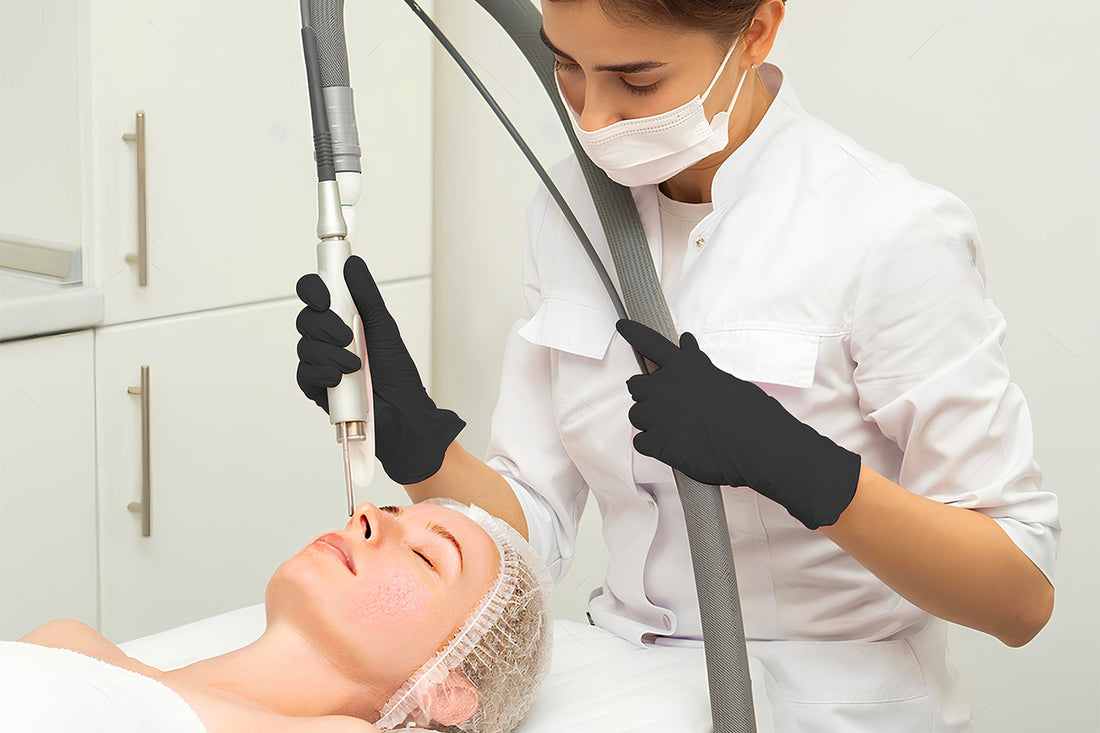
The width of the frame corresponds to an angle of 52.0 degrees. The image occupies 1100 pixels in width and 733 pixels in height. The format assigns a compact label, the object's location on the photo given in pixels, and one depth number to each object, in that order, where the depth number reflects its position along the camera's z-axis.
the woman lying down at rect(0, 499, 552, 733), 1.18
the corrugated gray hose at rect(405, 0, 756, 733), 1.14
